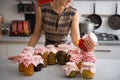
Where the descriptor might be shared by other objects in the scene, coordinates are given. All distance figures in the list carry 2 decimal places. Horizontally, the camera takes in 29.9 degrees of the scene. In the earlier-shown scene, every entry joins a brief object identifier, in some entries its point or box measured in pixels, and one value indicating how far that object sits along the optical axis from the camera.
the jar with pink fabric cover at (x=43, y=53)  1.31
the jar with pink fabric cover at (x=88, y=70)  1.15
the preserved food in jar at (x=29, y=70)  1.18
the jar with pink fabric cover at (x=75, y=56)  1.23
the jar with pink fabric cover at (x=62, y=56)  1.33
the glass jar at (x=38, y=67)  1.23
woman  1.73
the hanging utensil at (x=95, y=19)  3.00
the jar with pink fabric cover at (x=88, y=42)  1.21
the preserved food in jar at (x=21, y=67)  1.21
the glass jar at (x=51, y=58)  1.34
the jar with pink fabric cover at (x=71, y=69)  1.16
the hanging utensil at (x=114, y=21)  2.97
